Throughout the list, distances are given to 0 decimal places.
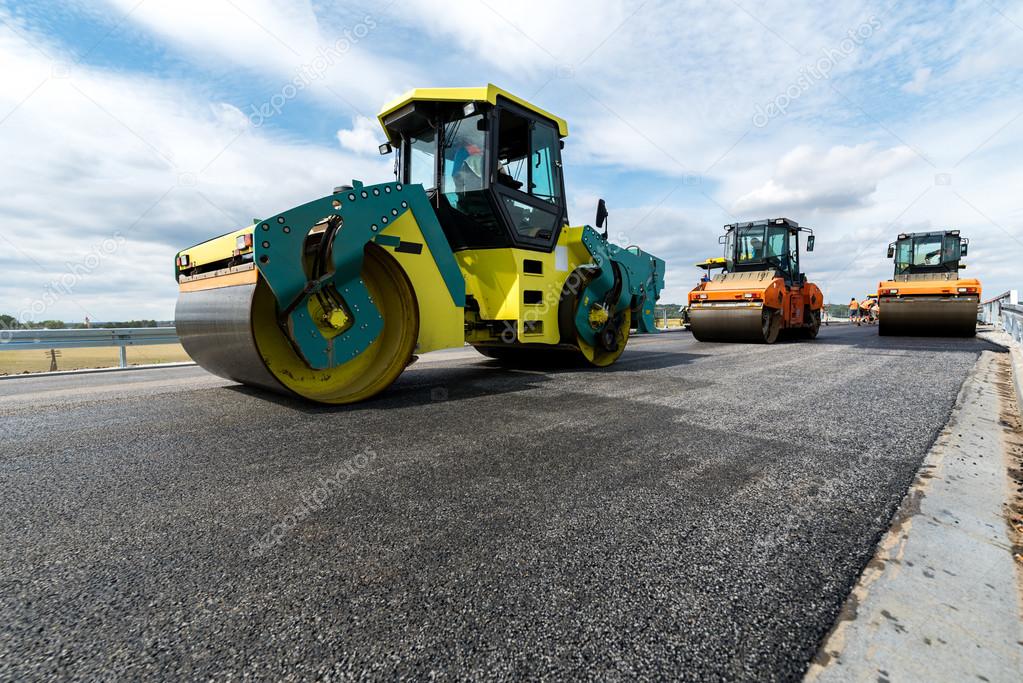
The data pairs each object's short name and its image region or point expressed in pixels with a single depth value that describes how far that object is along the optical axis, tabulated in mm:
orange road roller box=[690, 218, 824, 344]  10811
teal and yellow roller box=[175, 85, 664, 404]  3570
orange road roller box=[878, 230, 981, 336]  11008
